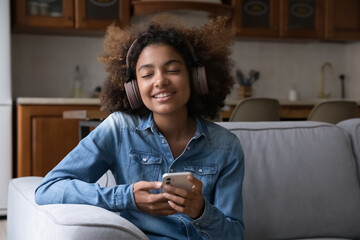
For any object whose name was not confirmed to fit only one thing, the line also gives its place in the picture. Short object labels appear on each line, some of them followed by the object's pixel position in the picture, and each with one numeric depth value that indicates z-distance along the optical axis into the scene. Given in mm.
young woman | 1325
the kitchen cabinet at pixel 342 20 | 5078
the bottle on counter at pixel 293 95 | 5332
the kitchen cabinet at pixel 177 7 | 4449
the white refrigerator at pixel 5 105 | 3842
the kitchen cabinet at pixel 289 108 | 3599
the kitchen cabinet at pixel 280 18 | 4812
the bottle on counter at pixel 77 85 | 4637
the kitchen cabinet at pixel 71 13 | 4160
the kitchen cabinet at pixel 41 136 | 3916
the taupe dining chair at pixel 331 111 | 3566
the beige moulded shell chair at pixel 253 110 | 3541
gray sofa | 1722
